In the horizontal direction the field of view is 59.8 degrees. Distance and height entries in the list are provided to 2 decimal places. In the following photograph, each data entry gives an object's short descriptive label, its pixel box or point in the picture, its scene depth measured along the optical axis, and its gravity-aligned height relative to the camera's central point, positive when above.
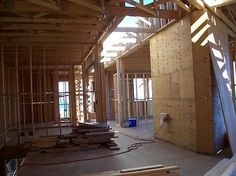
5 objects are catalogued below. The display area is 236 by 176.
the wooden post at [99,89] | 6.72 +0.16
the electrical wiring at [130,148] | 4.45 -1.43
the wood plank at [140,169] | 3.20 -1.21
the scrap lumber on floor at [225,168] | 2.51 -1.10
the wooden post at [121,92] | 9.33 +0.06
